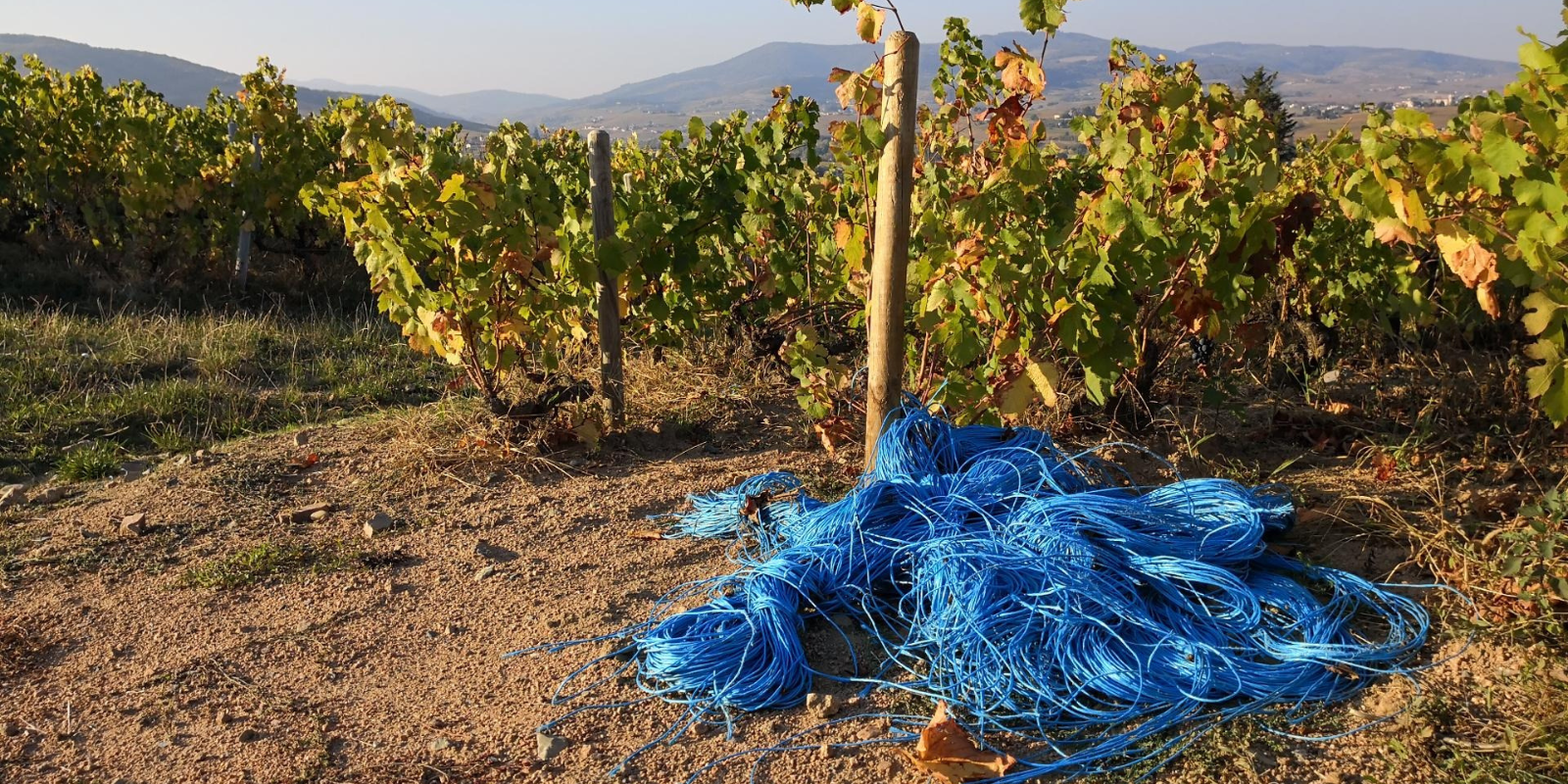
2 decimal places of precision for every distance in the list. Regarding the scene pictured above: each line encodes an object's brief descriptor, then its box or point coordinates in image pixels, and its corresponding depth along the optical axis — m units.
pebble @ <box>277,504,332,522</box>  4.02
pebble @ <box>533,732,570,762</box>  2.49
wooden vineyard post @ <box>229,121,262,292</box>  8.70
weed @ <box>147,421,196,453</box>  5.01
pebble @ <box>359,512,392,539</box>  3.83
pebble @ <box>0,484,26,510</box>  4.25
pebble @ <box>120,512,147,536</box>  3.89
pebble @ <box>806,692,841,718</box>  2.59
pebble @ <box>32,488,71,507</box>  4.28
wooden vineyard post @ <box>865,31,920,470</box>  3.35
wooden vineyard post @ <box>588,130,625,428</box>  4.61
